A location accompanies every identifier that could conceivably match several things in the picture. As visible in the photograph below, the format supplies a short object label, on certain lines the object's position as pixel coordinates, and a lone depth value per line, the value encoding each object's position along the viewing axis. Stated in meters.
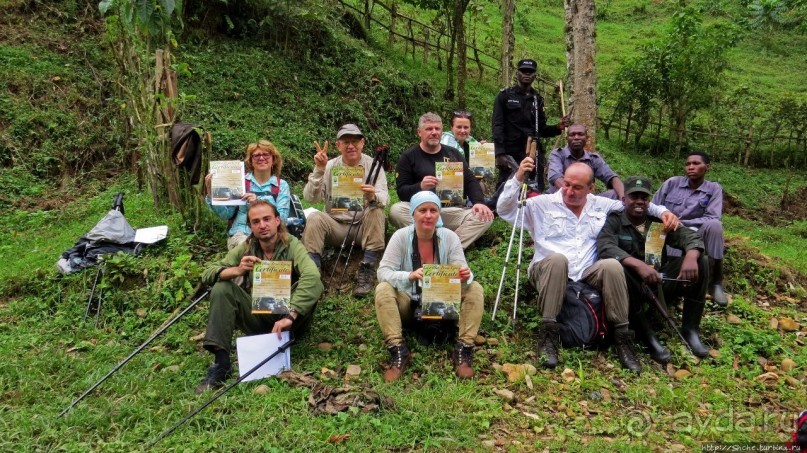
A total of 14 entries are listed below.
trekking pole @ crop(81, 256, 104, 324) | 5.33
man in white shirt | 4.53
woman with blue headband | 4.38
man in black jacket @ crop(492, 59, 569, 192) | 6.73
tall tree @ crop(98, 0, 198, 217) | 6.45
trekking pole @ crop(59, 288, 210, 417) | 3.88
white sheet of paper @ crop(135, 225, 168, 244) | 6.11
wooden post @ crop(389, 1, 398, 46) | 15.87
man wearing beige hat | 5.66
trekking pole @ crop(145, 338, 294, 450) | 3.51
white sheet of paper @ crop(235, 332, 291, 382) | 4.12
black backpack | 4.64
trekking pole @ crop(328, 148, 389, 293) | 5.75
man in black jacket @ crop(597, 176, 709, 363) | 4.64
